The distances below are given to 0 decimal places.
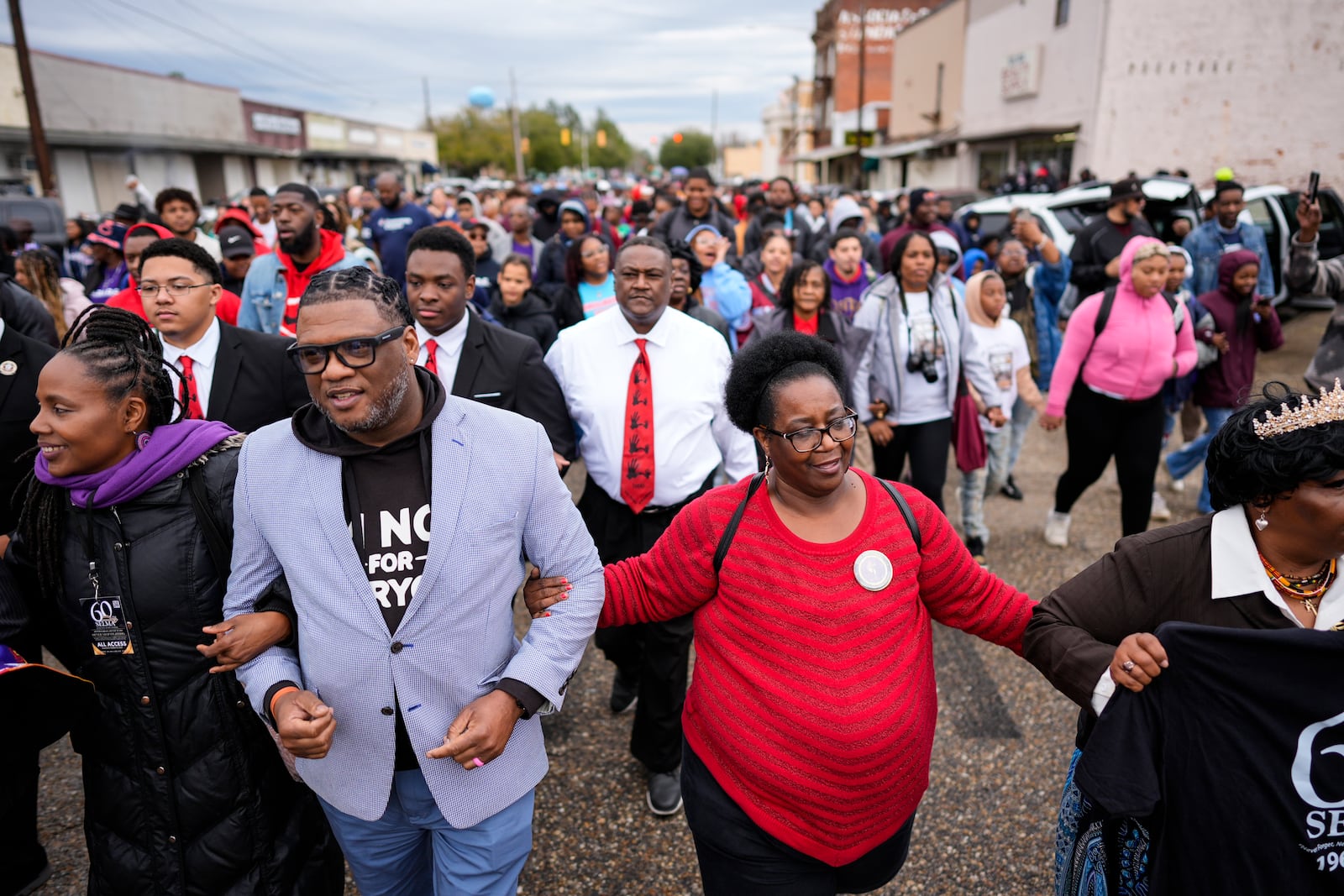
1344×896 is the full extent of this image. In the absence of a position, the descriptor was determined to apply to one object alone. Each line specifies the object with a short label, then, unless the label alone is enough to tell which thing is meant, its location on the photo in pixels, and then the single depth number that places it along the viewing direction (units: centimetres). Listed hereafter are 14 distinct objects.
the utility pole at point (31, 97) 1576
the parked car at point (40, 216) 1399
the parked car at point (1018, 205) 1042
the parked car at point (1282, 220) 1066
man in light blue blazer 196
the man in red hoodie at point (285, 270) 488
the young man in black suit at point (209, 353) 323
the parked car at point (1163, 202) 1018
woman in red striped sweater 202
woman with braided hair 212
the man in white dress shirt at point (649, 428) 346
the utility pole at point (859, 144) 3216
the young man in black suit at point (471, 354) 354
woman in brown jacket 179
